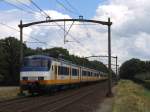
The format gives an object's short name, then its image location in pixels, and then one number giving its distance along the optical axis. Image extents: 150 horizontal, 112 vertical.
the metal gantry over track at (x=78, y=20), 20.78
